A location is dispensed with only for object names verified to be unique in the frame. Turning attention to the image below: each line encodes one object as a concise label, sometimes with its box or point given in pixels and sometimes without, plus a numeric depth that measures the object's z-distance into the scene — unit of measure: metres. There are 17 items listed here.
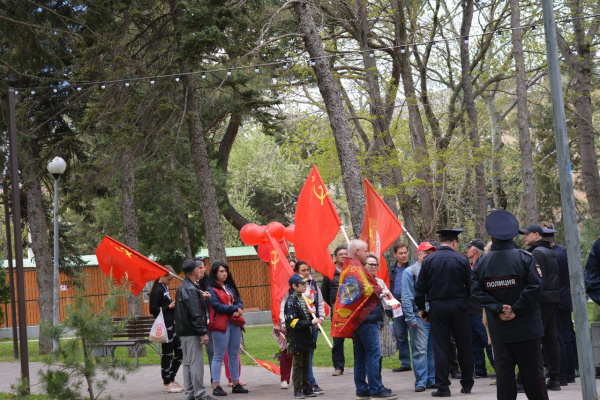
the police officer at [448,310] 9.55
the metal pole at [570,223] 7.01
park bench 13.46
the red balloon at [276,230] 14.46
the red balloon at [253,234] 14.55
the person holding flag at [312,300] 10.71
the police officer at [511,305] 7.46
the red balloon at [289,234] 14.84
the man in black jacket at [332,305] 12.72
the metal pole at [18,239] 12.24
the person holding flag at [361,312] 9.41
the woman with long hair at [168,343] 11.84
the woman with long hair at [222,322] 11.22
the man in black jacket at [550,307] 9.39
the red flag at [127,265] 12.05
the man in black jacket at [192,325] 10.14
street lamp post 15.86
